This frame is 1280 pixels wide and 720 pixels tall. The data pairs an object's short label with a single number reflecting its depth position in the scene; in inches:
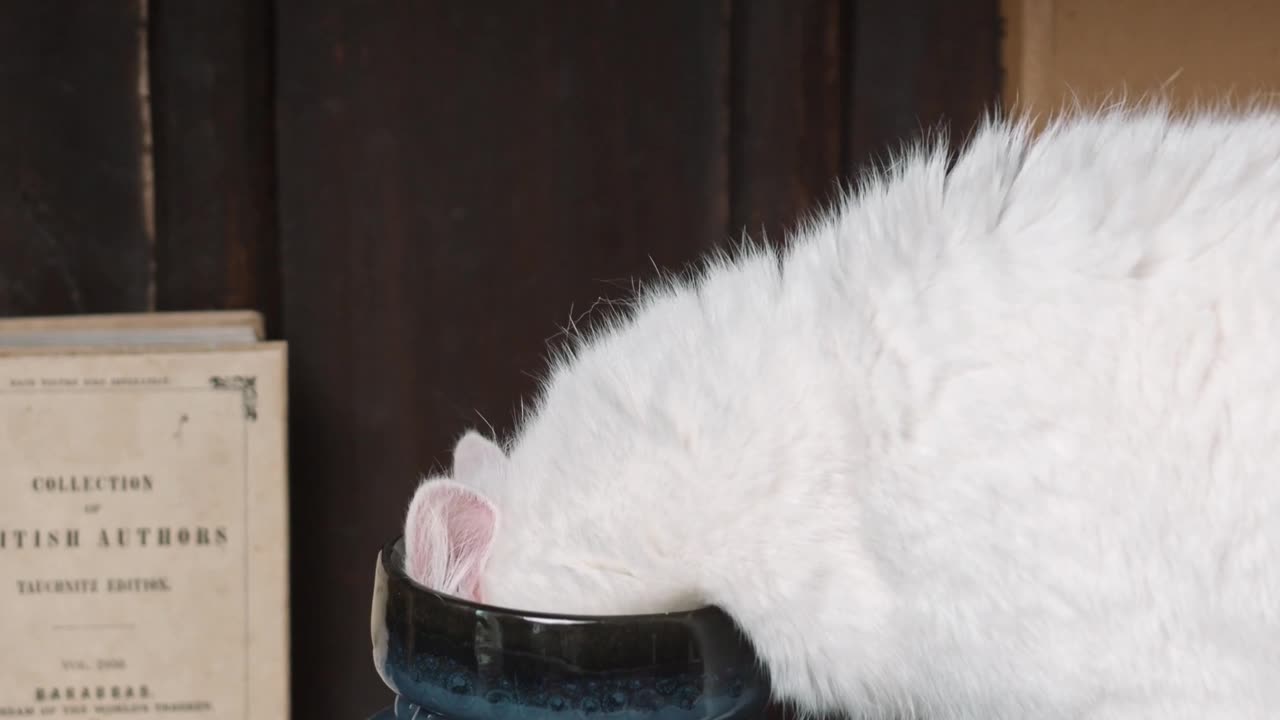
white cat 19.1
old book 31.7
